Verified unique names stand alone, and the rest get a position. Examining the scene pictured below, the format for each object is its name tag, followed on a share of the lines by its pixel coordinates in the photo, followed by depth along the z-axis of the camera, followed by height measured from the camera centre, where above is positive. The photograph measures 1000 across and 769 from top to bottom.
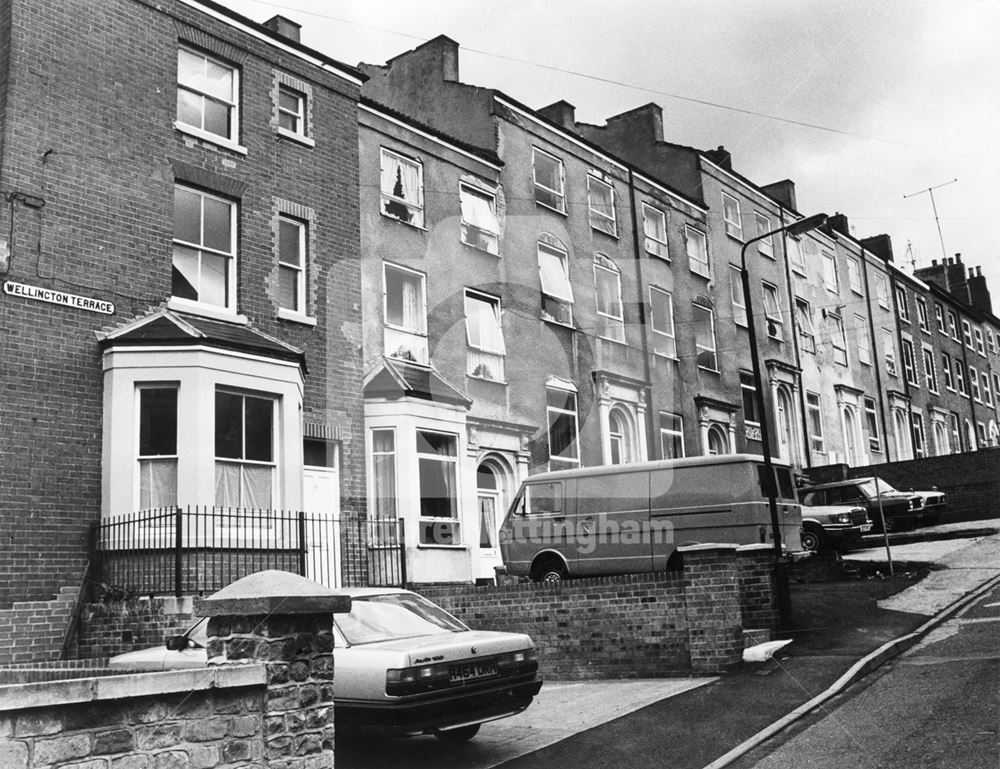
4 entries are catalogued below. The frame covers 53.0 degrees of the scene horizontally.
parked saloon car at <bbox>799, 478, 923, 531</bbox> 25.03 +0.86
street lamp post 13.04 +0.96
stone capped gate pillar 6.57 -0.54
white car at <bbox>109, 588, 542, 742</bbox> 8.22 -0.91
